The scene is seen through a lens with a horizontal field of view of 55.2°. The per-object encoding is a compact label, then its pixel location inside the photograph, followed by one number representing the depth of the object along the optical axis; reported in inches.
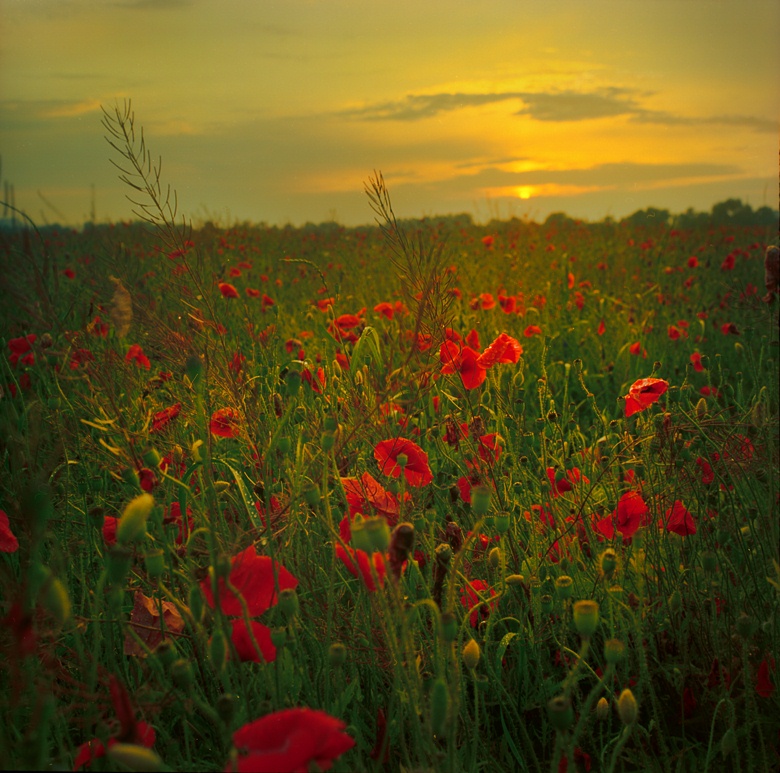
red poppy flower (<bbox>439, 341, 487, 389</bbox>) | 65.8
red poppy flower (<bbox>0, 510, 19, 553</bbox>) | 48.8
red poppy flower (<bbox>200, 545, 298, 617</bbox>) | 37.8
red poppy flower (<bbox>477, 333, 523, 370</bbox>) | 68.4
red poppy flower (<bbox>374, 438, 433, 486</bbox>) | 55.1
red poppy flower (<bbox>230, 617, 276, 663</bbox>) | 37.6
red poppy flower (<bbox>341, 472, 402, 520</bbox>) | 51.9
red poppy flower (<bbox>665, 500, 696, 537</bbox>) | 61.3
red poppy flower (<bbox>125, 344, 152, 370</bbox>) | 93.1
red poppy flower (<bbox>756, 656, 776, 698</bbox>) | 52.1
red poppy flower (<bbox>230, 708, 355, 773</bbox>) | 25.7
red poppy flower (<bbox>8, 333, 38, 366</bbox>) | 98.5
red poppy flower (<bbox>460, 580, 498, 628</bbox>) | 55.4
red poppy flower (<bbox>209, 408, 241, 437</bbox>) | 62.8
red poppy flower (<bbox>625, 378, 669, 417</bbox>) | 63.7
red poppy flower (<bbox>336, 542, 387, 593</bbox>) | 37.7
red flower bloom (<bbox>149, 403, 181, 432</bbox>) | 63.5
